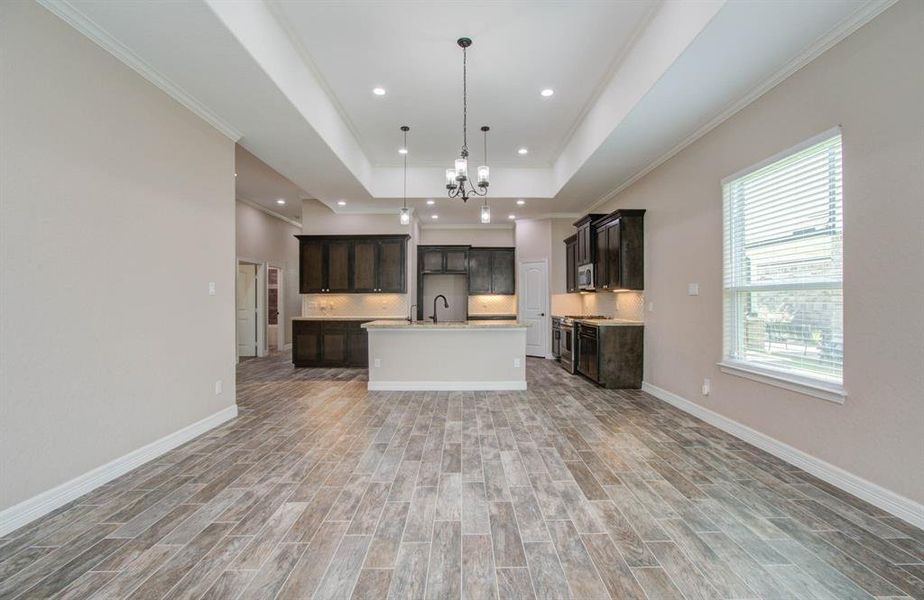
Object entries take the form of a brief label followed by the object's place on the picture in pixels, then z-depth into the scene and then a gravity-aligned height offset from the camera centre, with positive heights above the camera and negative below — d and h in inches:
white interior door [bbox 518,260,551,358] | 320.2 -3.5
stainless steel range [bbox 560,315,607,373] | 252.6 -33.1
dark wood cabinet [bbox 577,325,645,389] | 209.5 -32.0
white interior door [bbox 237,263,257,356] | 332.5 -14.6
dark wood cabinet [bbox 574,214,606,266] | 244.4 +40.1
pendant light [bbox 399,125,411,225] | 206.4 +45.9
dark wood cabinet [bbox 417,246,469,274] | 332.2 +36.4
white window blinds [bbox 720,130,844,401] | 105.9 +9.6
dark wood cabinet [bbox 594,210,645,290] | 209.3 +28.2
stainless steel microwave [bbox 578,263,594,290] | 242.8 +15.0
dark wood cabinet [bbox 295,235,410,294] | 287.1 +26.0
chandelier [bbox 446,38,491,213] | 151.4 +52.3
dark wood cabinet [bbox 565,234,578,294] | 283.6 +27.2
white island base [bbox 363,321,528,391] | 206.8 -33.5
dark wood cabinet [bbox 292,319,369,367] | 276.1 -33.5
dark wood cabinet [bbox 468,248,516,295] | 335.6 +25.2
